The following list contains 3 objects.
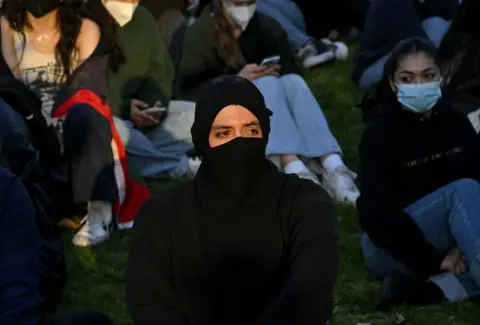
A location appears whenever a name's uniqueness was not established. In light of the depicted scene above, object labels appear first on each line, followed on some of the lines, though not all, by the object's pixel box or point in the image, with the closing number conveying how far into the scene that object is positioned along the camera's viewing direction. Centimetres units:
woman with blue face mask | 982
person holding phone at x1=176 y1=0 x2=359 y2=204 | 1294
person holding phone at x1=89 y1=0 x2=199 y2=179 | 1355
